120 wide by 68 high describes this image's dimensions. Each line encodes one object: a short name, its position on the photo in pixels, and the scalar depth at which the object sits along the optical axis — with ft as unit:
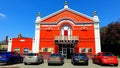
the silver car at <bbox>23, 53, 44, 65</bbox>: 29.13
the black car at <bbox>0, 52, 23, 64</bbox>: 28.94
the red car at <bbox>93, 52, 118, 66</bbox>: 27.86
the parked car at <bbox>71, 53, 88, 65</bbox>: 28.89
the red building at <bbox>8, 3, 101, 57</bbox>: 49.17
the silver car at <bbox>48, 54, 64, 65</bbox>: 28.78
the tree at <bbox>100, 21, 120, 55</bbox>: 54.84
